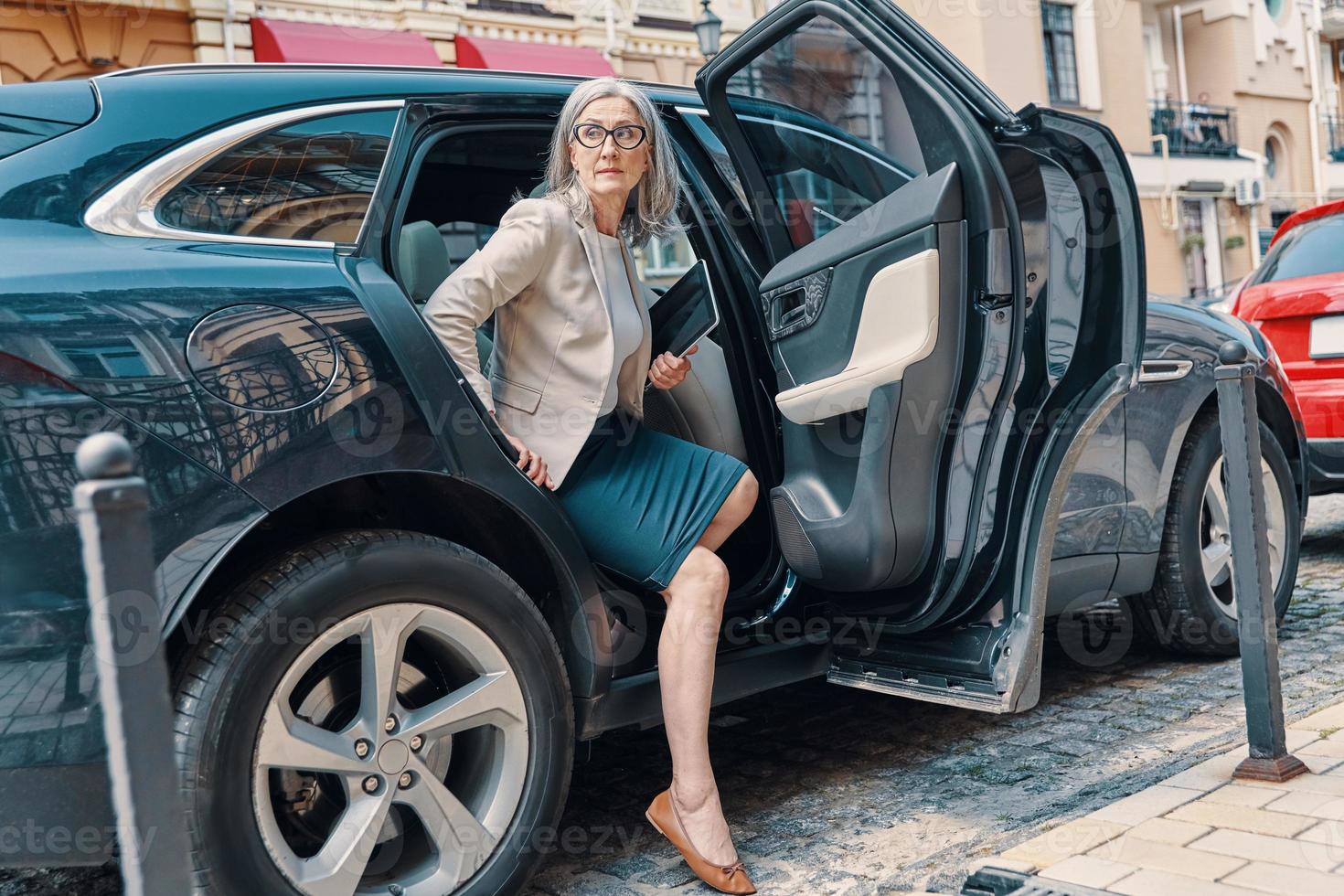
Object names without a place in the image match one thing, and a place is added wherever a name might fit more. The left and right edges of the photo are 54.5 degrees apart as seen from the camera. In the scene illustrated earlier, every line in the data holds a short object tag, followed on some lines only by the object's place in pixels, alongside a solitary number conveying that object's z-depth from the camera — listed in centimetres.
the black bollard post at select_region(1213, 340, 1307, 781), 283
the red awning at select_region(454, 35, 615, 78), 1462
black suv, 205
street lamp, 980
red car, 530
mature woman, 260
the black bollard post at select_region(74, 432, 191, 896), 137
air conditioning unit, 2641
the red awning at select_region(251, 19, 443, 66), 1302
